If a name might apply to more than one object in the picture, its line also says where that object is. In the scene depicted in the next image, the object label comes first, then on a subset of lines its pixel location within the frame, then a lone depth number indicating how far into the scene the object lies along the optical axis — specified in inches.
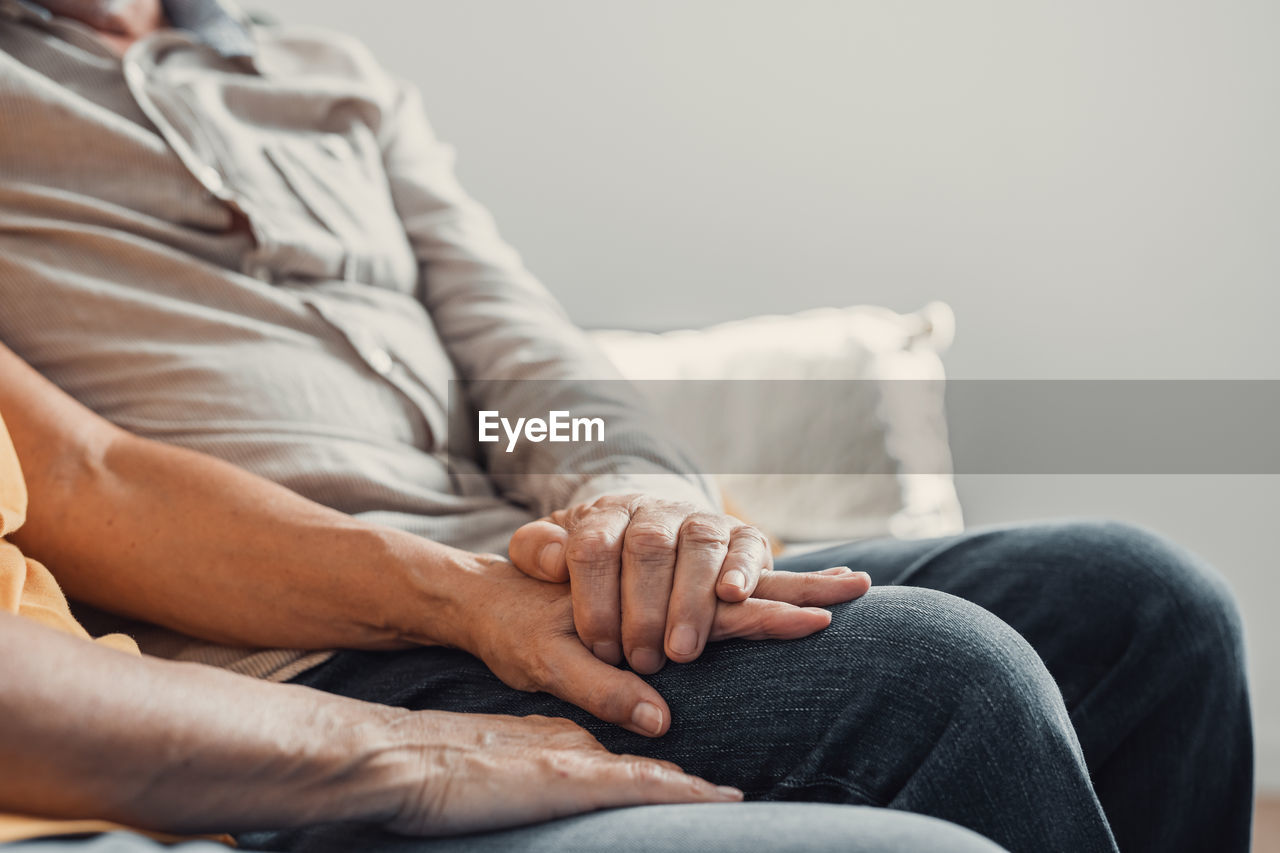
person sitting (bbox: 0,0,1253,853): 17.3
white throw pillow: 50.4
